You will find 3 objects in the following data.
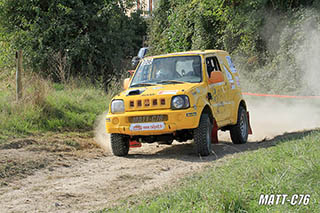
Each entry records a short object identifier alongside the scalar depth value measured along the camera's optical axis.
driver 17.85
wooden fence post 22.85
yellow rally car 15.94
